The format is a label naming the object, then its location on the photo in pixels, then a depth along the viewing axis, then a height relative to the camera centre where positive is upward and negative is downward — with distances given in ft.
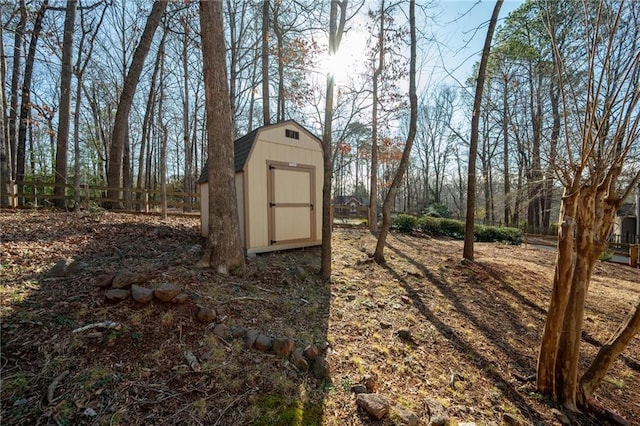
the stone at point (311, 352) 8.41 -4.48
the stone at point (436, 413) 6.86 -5.38
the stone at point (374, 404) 6.64 -4.91
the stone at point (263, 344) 8.20 -4.11
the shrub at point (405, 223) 39.34 -2.25
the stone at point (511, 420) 7.55 -5.91
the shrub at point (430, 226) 40.27 -2.73
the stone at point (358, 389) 7.48 -5.00
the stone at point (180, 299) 8.96 -3.02
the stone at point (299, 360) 7.95 -4.50
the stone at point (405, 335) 10.80 -5.06
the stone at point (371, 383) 7.68 -5.03
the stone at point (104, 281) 9.17 -2.51
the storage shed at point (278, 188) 17.52 +1.35
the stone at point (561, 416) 7.98 -6.18
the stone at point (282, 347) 8.15 -4.20
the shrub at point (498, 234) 40.93 -4.06
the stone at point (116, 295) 8.54 -2.76
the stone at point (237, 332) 8.40 -3.88
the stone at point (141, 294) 8.59 -2.77
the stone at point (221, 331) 8.27 -3.79
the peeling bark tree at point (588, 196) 6.93 +0.34
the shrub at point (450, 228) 40.40 -3.03
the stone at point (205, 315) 8.61 -3.41
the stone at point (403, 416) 6.57 -5.11
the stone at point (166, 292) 8.84 -2.78
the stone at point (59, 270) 10.08 -2.37
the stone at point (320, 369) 7.86 -4.71
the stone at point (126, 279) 9.11 -2.46
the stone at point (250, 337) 8.22 -3.99
